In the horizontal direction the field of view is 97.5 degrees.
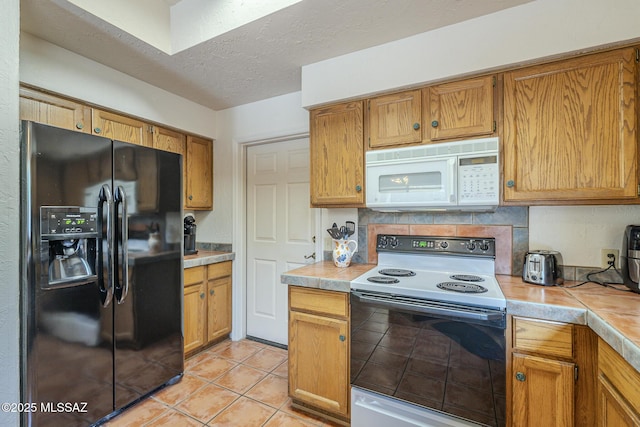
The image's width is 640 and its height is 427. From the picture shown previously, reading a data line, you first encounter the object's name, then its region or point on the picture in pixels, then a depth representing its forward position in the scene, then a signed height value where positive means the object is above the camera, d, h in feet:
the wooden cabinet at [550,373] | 3.80 -2.28
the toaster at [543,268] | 4.92 -1.02
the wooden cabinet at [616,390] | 2.91 -2.04
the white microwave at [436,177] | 5.12 +0.69
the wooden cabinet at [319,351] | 5.35 -2.77
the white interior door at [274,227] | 8.63 -0.48
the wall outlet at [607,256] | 5.03 -0.83
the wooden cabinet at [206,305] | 7.89 -2.78
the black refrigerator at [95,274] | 4.44 -1.15
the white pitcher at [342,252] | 6.68 -0.96
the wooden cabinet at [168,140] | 8.07 +2.19
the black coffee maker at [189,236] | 8.90 -0.75
